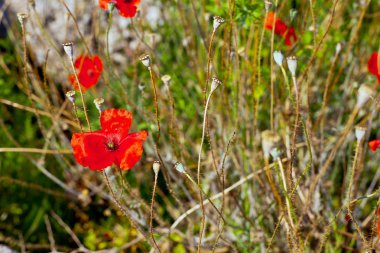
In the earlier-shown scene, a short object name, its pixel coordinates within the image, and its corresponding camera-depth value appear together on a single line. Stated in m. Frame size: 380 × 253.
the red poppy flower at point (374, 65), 1.34
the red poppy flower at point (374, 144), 1.05
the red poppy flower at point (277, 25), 1.40
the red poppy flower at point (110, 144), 1.01
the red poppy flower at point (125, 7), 1.22
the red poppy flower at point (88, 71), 1.42
